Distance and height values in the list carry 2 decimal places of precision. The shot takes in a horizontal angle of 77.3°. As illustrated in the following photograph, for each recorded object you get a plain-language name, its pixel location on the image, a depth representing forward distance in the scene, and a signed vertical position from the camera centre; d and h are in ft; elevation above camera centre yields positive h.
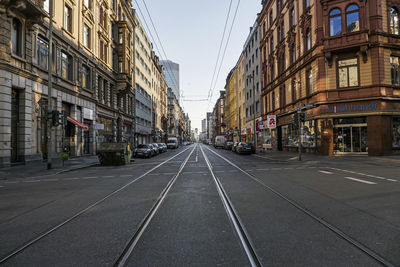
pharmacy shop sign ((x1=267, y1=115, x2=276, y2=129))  81.15 +5.22
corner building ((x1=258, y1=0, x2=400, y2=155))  66.74 +17.10
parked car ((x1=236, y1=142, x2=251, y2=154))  94.00 -3.75
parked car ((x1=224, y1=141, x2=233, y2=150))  145.52 -3.64
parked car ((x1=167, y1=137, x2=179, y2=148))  191.21 -2.39
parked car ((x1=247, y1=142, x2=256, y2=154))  95.14 -4.01
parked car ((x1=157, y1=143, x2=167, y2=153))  118.19 -3.53
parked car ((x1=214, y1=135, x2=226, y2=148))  171.01 -1.39
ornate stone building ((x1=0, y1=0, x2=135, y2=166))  48.42 +18.66
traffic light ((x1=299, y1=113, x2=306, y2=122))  61.11 +5.04
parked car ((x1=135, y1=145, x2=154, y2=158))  83.61 -3.57
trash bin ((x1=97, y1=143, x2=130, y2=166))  56.03 -2.97
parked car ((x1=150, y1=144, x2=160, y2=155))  97.96 -3.38
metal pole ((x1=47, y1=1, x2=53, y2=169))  45.60 +7.05
